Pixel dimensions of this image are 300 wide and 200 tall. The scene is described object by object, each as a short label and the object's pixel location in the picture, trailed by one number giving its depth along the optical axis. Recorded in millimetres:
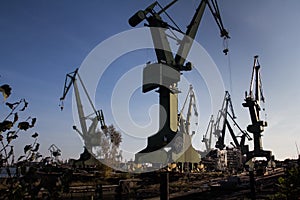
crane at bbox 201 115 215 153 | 70825
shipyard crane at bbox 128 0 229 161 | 25500
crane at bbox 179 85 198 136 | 57050
